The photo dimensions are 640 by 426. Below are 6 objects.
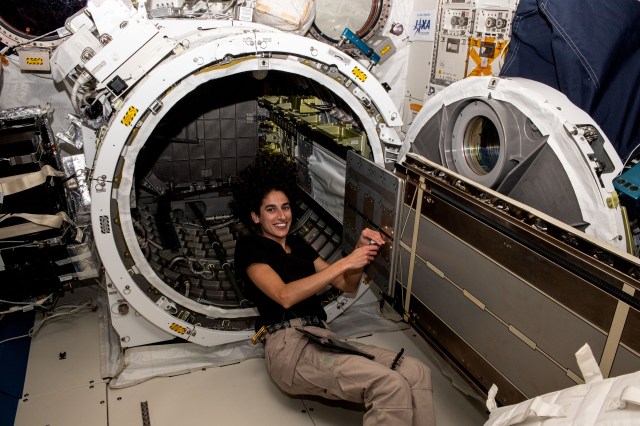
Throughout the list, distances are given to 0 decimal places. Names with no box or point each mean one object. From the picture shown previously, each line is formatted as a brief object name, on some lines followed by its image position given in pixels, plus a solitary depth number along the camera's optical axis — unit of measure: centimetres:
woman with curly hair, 247
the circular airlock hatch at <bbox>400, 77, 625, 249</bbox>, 189
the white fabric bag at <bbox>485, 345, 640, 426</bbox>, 134
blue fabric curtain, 227
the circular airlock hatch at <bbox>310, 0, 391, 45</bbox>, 418
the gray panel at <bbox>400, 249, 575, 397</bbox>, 204
